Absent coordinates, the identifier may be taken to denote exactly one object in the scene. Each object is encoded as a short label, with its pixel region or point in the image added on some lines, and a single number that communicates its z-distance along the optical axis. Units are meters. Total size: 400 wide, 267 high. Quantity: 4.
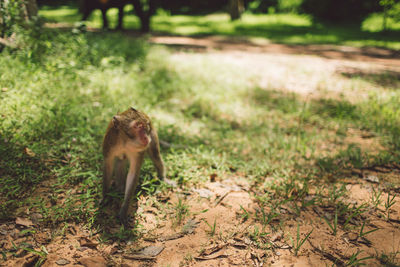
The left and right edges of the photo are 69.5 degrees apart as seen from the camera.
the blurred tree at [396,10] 5.83
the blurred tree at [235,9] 14.60
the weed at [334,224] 2.49
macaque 2.35
